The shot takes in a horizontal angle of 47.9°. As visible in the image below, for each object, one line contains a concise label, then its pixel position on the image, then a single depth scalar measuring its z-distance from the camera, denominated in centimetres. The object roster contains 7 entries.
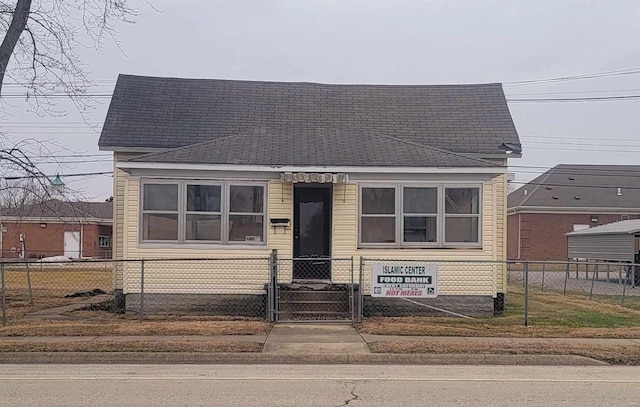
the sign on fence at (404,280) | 1548
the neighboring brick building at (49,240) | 5766
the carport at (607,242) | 3484
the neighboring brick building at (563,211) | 5209
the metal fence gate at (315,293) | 1595
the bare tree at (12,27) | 1877
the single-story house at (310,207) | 1675
